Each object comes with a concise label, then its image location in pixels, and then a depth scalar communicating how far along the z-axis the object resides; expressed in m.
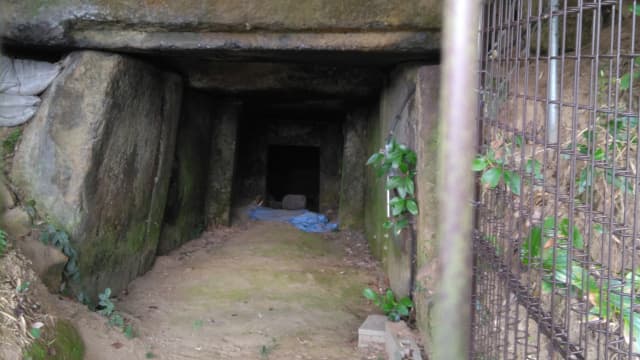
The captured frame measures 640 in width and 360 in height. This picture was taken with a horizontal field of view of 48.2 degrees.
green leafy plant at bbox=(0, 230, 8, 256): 3.23
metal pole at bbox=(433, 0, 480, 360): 0.73
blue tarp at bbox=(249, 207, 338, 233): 7.13
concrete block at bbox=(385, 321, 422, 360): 3.78
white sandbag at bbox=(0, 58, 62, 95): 4.25
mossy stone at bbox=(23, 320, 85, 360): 2.85
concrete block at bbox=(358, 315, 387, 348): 4.15
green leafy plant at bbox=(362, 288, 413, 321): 4.32
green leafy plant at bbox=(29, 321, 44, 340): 2.91
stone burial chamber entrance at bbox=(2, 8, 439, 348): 4.00
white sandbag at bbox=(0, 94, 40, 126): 4.24
